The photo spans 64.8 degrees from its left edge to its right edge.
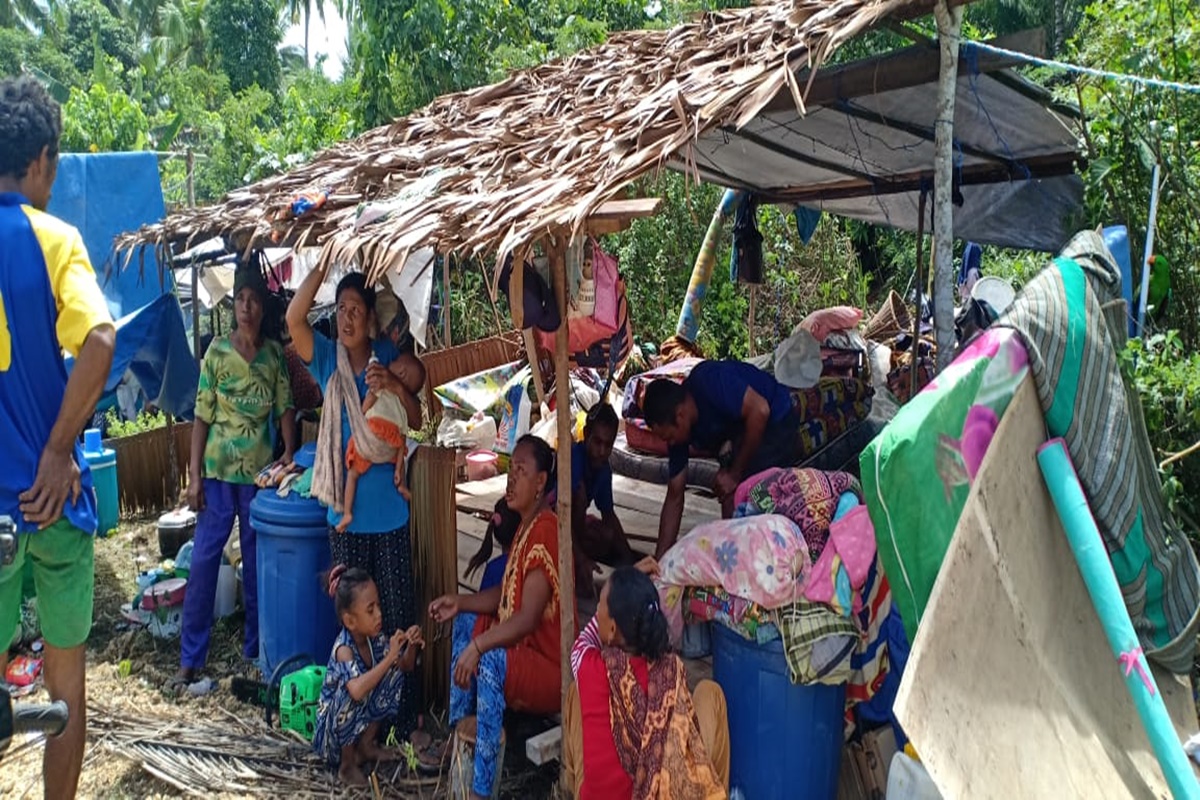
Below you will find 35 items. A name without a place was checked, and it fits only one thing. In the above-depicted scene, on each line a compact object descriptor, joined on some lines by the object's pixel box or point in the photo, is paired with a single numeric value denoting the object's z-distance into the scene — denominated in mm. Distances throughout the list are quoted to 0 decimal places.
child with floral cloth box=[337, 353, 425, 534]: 4414
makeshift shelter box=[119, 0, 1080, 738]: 3371
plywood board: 2500
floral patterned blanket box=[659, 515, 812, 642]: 3213
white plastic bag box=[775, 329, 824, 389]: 6691
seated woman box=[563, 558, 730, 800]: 3055
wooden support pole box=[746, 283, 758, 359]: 8612
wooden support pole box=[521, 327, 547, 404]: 3954
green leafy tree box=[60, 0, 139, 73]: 33625
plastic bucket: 7668
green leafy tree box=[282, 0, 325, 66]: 33219
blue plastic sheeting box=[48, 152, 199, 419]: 8055
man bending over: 4832
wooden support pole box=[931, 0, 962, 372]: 3645
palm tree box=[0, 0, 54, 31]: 33125
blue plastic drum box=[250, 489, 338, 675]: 4691
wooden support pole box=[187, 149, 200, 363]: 6465
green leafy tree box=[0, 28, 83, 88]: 29453
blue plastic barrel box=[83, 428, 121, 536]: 7051
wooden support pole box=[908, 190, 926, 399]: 6305
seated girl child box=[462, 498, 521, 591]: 4098
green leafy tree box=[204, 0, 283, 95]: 25406
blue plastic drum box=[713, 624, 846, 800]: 3234
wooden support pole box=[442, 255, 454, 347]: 4314
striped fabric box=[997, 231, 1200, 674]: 3027
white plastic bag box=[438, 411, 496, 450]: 8188
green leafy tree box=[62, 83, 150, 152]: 14133
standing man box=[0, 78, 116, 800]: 3162
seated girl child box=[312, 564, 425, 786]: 4016
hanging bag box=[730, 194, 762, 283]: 7855
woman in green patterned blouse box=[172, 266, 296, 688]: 5047
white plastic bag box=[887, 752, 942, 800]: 2805
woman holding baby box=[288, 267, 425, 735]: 4426
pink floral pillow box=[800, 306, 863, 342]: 7117
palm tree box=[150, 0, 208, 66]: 28578
